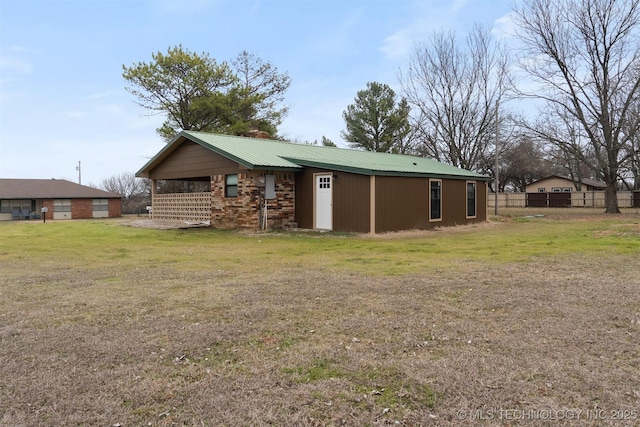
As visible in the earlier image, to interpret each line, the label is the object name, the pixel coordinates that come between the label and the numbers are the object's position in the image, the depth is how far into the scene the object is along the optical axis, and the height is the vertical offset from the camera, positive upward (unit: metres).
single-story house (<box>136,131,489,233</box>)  13.48 +0.68
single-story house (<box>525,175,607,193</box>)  44.59 +2.30
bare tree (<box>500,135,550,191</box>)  38.67 +4.19
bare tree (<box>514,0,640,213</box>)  22.11 +6.43
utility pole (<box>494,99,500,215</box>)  25.55 +3.81
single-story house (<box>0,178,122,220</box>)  28.44 +0.58
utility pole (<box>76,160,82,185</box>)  45.83 +3.87
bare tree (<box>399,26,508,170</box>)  27.72 +7.74
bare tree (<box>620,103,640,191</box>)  22.11 +3.96
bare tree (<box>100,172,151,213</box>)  35.44 +2.14
